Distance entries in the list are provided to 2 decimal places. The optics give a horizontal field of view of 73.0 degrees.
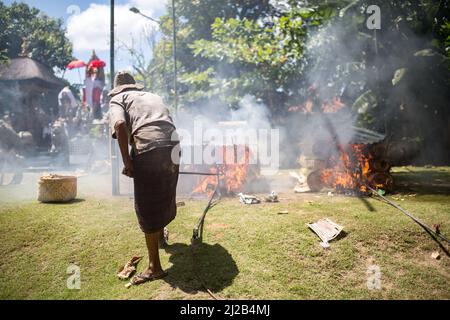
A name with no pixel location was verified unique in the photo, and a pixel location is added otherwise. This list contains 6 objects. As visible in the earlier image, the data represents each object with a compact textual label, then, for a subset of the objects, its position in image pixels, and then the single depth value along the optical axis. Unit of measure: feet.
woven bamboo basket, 22.99
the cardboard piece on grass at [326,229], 16.88
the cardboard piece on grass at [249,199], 23.77
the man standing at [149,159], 13.66
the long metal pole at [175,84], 54.49
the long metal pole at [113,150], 27.04
